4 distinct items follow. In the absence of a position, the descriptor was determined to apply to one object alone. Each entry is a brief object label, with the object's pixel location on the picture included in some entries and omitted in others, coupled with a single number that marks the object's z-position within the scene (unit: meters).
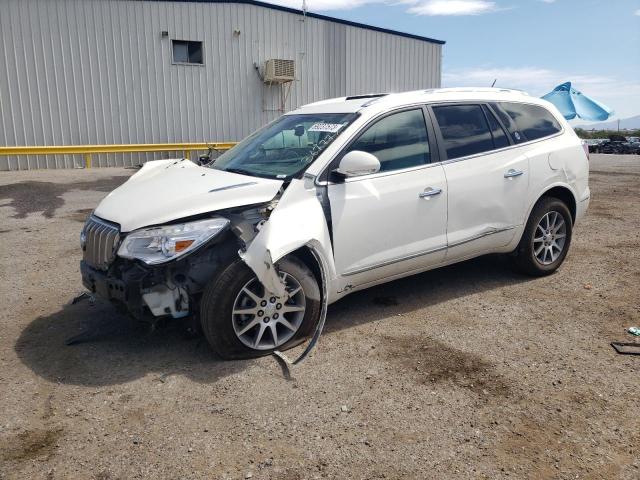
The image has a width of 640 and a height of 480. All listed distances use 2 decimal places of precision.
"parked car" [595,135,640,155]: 32.91
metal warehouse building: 15.89
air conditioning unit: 18.39
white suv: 3.63
